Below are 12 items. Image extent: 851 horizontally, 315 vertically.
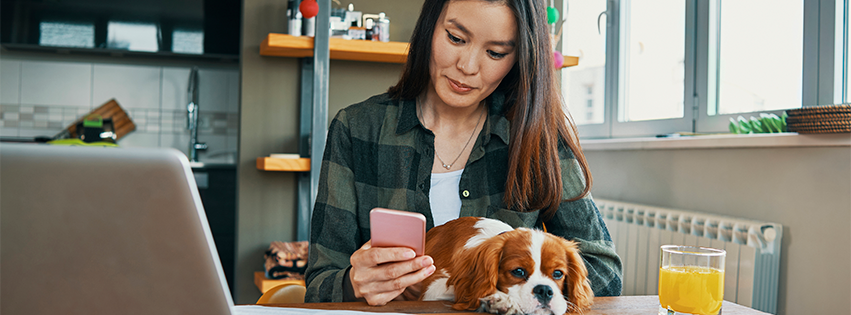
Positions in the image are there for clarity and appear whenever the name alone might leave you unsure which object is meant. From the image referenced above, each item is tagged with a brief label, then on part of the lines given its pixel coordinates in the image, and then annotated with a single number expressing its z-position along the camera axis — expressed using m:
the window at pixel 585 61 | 3.23
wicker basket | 1.47
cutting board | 3.84
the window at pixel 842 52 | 1.79
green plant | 1.85
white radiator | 1.78
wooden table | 0.73
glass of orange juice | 0.71
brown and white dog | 0.70
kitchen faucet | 3.93
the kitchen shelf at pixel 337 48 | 2.37
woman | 1.02
